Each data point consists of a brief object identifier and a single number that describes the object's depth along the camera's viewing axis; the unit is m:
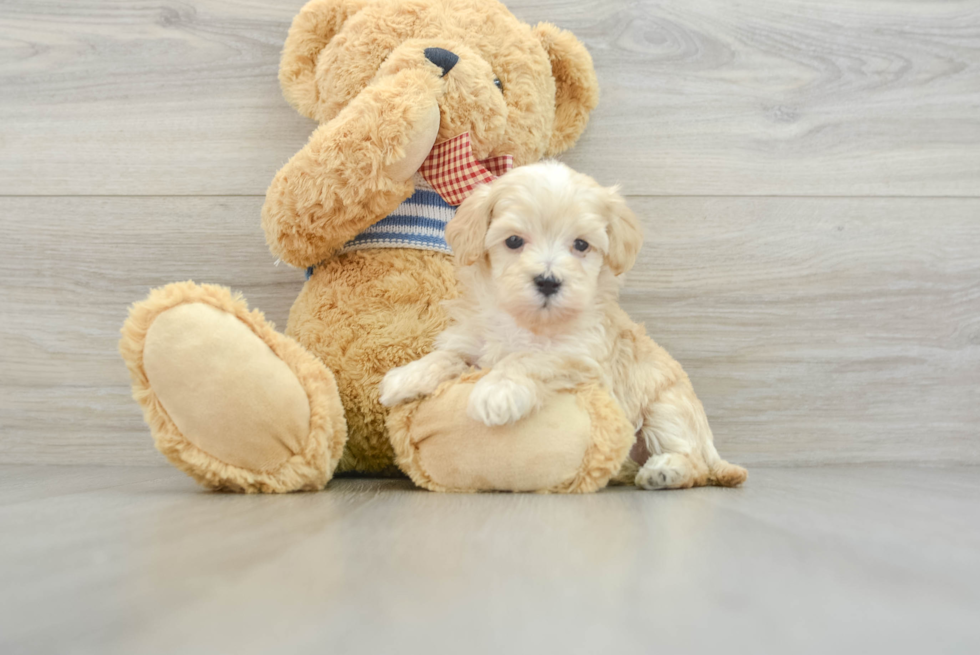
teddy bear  0.85
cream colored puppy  0.87
